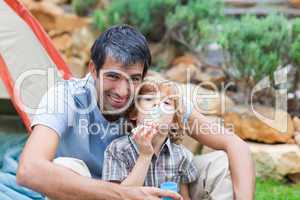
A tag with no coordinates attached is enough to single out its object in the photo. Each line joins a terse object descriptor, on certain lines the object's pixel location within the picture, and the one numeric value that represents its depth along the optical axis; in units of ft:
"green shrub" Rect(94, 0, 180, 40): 29.36
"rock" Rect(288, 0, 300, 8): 32.30
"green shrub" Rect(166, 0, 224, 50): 28.33
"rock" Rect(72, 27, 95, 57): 31.63
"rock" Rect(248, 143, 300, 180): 20.48
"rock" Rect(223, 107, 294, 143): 21.56
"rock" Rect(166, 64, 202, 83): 27.22
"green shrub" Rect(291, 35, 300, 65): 22.45
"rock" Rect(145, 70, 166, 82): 25.36
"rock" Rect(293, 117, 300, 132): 22.33
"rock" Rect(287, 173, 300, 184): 20.77
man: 12.10
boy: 12.98
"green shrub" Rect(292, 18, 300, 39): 23.26
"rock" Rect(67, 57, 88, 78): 30.44
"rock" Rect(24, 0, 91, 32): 34.30
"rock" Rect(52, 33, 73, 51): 32.90
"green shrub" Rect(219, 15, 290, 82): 22.79
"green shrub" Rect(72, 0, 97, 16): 34.68
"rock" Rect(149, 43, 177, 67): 29.82
